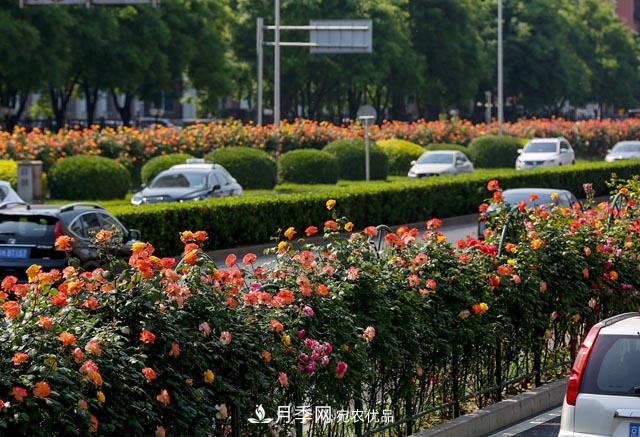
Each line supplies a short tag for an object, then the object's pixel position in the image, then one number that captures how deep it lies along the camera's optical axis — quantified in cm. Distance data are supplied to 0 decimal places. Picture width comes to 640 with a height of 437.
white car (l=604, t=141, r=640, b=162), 6391
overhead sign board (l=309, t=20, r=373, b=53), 5431
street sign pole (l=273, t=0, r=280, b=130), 5409
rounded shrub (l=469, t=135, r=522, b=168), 6550
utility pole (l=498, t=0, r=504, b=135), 7174
